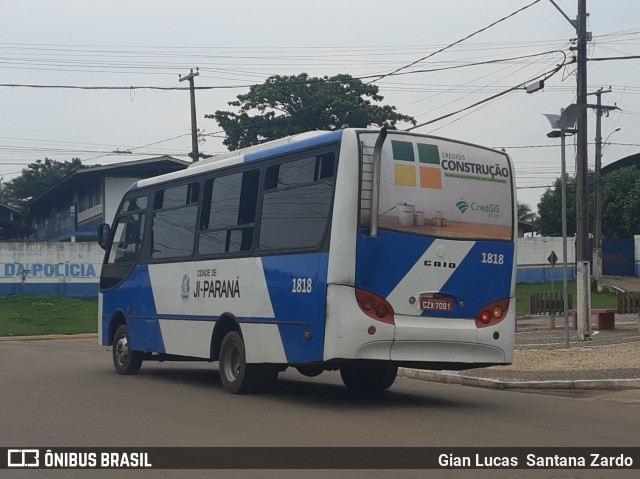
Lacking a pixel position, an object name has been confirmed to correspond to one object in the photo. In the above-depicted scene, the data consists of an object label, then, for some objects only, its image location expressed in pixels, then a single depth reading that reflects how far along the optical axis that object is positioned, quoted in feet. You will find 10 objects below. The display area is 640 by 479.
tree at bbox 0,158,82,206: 309.83
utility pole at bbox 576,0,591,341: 78.48
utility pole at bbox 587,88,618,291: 183.11
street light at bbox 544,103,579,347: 66.85
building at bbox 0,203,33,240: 201.67
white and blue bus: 41.70
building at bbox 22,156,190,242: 181.47
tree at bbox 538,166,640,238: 230.68
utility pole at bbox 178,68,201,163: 143.86
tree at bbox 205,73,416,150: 208.95
